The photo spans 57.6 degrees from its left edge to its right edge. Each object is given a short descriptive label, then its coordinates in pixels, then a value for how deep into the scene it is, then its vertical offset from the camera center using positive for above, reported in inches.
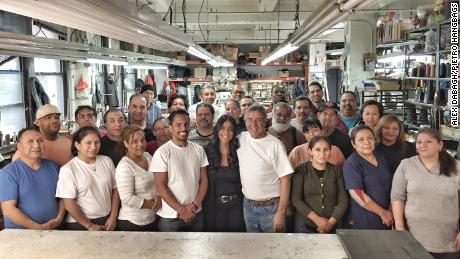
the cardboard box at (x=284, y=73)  576.2 +26.8
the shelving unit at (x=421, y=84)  226.7 +5.1
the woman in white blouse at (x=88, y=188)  116.9 -26.8
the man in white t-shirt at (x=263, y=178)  127.7 -26.1
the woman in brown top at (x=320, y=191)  124.1 -29.5
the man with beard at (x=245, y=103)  227.3 -5.7
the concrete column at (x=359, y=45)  364.8 +41.4
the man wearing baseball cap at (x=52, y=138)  134.3 -15.0
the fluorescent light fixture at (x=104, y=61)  224.7 +18.4
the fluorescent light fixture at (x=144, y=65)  347.1 +24.4
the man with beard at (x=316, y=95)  221.1 -1.4
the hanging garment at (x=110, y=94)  385.7 -1.0
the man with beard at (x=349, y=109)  185.0 -7.4
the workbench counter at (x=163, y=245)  88.8 -33.9
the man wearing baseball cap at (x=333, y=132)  150.4 -14.6
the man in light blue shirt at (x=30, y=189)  112.6 -26.2
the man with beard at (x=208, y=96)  243.8 -1.9
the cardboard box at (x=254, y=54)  582.2 +52.9
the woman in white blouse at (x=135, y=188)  119.9 -27.5
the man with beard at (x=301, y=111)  177.6 -8.0
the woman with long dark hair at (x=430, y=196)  114.3 -28.7
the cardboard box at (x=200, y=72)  570.3 +28.1
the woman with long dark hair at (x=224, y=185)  131.6 -29.0
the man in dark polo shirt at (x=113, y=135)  134.4 -14.4
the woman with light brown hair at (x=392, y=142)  132.0 -16.0
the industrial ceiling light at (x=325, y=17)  104.9 +23.6
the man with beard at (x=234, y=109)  186.2 -7.8
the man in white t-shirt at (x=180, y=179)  123.0 -25.8
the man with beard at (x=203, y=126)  154.0 -12.5
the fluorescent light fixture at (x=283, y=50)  240.2 +28.2
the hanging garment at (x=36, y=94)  259.3 -0.6
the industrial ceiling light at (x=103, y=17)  74.5 +16.2
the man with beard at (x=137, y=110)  180.4 -7.4
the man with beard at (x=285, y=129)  156.6 -14.0
